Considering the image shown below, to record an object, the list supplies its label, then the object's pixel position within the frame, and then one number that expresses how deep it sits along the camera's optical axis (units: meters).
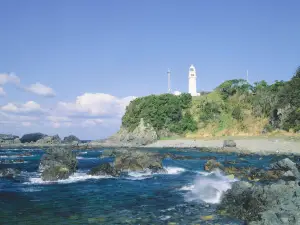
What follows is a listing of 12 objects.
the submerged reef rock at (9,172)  36.12
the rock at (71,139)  128.55
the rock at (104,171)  35.21
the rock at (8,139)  124.01
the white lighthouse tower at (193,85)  128.00
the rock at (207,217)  17.34
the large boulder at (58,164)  32.34
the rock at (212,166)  37.97
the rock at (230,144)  71.69
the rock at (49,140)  119.36
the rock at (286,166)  28.14
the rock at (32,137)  130.62
